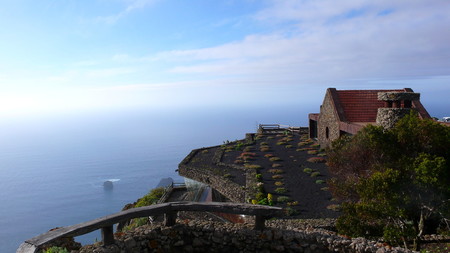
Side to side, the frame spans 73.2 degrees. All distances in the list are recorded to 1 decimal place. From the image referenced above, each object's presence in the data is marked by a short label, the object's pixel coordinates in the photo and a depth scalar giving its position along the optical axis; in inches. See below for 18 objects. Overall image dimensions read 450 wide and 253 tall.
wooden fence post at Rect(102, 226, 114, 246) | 299.7
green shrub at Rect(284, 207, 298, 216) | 781.3
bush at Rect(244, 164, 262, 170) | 1218.4
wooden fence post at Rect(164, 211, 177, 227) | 342.9
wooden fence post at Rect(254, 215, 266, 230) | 336.2
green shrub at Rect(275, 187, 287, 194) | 943.0
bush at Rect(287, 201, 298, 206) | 837.2
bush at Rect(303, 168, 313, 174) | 1137.9
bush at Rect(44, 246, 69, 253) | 333.1
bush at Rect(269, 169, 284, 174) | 1161.5
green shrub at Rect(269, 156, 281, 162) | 1336.4
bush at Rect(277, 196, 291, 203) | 865.5
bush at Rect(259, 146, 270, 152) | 1565.2
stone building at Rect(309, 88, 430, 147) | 1218.0
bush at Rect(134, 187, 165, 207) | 1586.6
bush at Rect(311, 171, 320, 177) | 1084.5
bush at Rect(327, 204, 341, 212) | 778.8
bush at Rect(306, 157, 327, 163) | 1270.3
